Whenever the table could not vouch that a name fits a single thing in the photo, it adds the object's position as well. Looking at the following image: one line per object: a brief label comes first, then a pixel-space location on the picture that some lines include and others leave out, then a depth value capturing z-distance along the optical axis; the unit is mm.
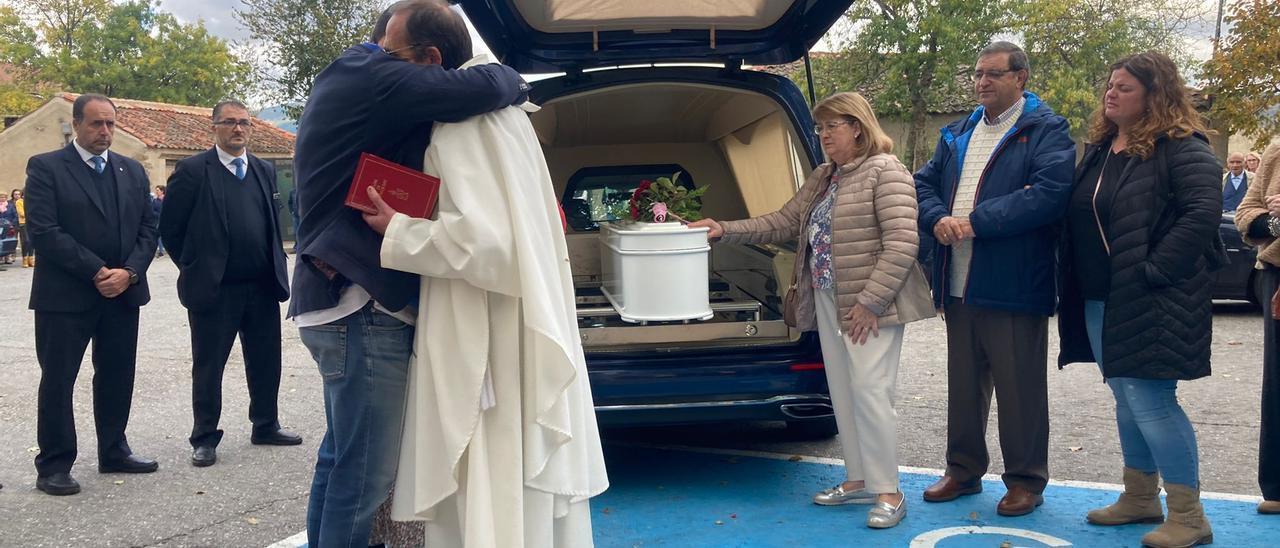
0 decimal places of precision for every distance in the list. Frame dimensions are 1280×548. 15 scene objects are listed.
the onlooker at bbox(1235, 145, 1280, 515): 4141
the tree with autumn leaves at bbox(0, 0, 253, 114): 53344
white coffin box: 4699
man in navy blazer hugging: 2811
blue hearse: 4523
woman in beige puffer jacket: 4207
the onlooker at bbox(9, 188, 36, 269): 22172
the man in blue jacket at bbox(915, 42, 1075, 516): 4160
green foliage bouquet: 5148
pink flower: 5039
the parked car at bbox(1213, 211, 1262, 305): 10445
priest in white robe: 2807
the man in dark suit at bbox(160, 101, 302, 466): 5457
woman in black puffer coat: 3752
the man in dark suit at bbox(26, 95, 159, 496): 4965
